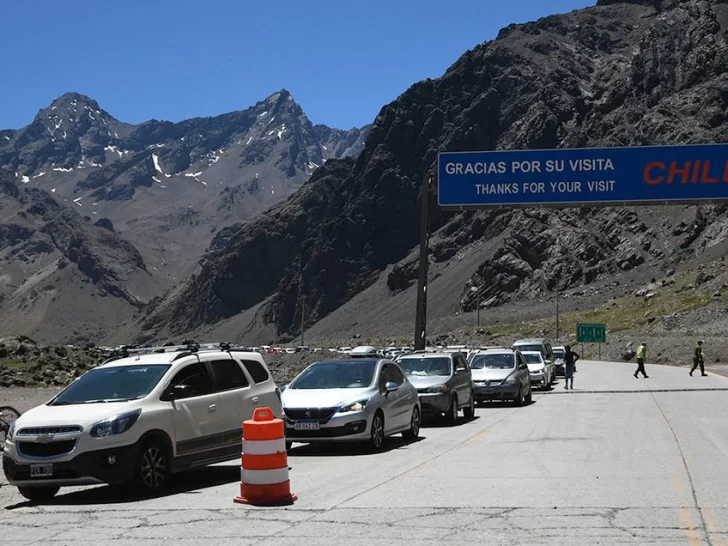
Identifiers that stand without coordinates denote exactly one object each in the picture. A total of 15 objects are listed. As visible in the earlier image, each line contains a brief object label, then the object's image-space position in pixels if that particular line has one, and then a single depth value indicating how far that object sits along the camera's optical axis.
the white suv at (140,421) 10.76
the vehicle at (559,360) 50.53
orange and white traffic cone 10.13
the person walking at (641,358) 43.49
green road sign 79.44
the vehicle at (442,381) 21.11
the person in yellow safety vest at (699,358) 44.15
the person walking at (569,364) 36.00
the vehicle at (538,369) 36.94
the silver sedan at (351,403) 15.63
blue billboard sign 34.62
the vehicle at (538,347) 42.96
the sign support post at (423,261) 35.53
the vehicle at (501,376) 27.75
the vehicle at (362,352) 21.38
